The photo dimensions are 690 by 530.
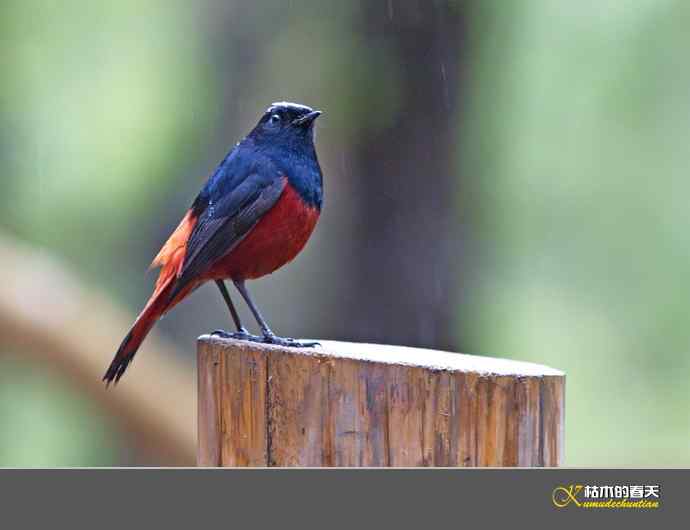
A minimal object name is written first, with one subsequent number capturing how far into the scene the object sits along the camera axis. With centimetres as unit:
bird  855
